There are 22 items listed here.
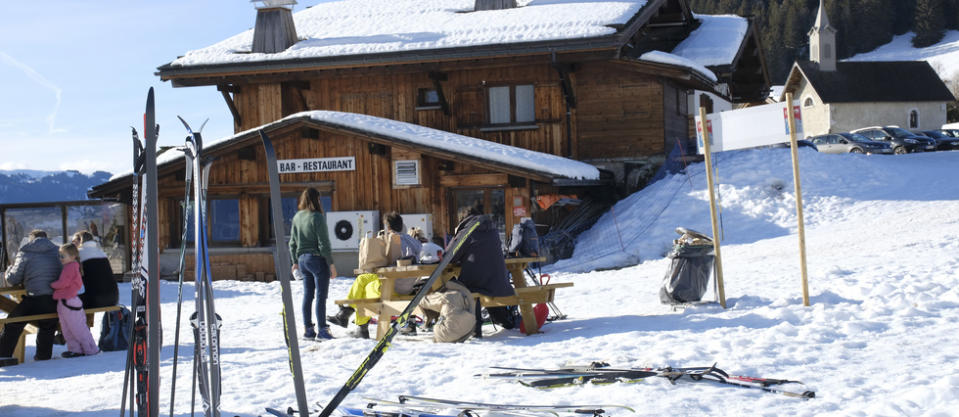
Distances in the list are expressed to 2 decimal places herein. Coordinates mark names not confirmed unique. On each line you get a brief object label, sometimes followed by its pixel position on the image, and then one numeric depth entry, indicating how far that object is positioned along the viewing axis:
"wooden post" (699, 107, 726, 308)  9.73
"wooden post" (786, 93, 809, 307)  9.23
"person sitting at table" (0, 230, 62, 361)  9.01
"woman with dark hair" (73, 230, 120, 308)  9.66
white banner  9.70
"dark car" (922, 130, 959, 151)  34.47
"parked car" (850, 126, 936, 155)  33.53
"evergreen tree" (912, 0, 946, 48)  98.81
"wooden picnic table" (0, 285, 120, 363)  8.82
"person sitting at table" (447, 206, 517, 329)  8.74
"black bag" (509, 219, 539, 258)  13.22
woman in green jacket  9.25
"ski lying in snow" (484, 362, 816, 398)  6.01
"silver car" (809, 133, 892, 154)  32.78
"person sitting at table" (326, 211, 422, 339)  9.35
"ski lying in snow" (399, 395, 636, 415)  5.42
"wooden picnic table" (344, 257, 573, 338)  8.83
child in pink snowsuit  9.04
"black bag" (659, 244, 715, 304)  10.02
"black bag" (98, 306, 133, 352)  9.59
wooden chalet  19.19
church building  60.88
